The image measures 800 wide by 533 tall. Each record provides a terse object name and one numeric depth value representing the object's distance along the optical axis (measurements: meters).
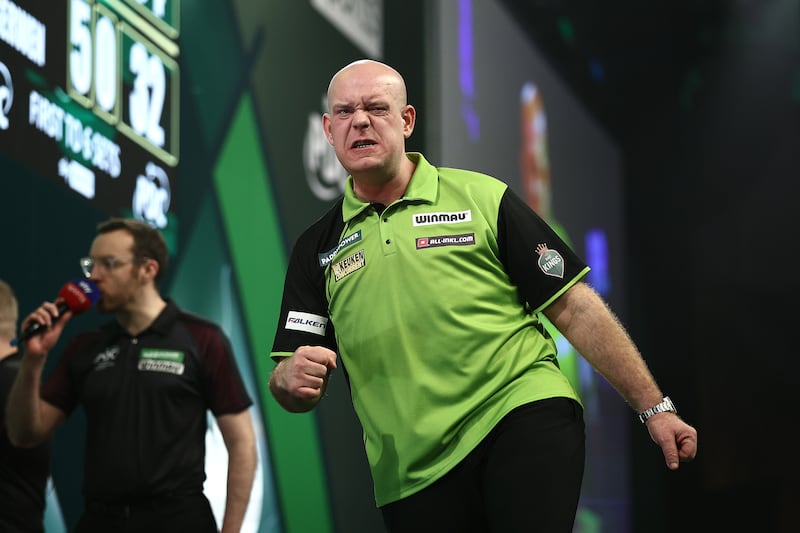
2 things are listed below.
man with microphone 6.50
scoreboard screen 7.52
